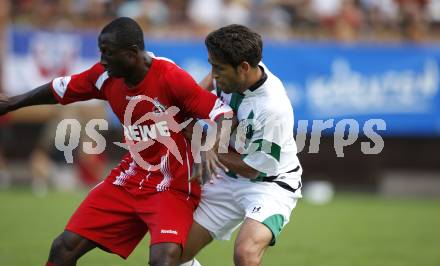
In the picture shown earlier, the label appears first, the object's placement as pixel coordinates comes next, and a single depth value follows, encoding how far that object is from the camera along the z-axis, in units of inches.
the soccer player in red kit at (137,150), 506.0
